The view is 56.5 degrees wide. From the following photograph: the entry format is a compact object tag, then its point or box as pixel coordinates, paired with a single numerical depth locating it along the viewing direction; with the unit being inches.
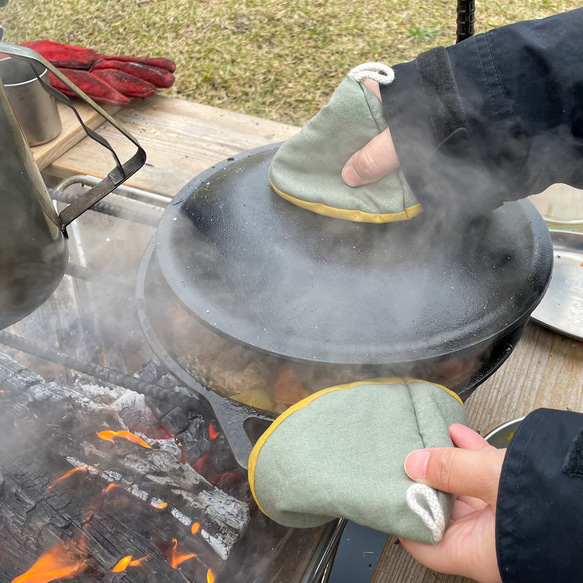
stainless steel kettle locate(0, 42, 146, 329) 33.0
